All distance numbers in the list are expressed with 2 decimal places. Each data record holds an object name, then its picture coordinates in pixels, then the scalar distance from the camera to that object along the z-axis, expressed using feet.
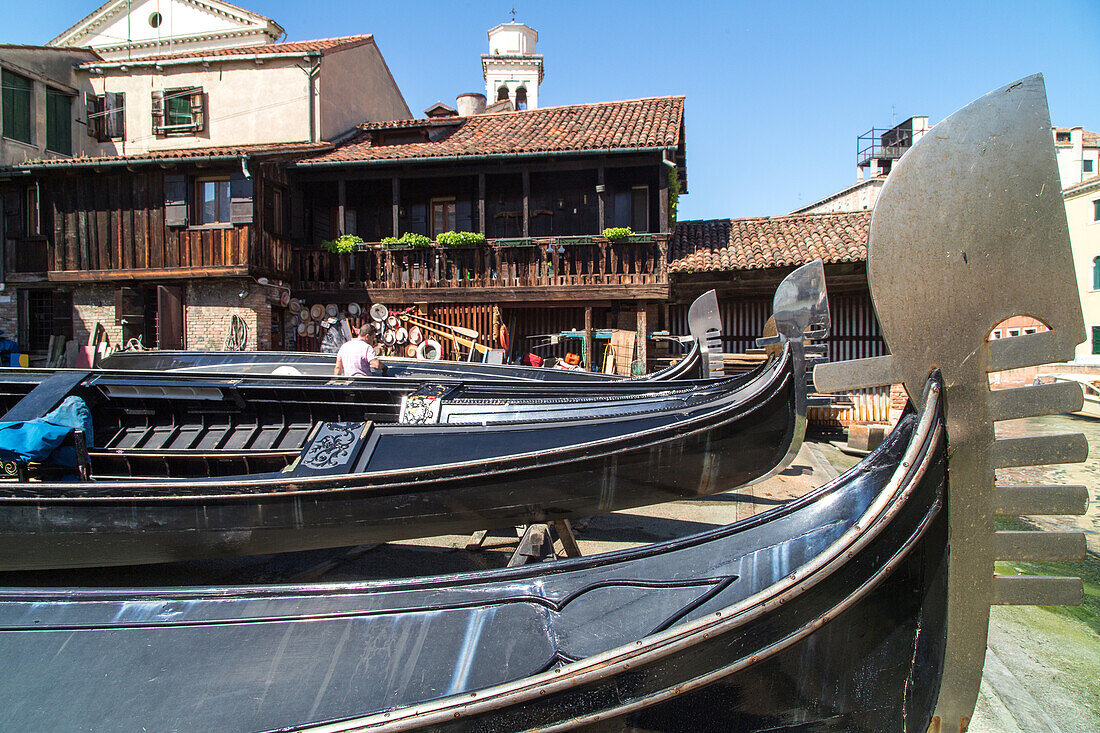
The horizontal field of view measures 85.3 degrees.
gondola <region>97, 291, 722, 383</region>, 20.26
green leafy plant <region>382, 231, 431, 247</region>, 37.50
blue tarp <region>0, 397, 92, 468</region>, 12.50
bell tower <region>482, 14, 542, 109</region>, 84.69
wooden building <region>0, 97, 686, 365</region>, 36.29
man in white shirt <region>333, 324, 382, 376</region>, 19.17
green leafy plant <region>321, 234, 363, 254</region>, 38.41
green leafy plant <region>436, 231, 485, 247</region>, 36.73
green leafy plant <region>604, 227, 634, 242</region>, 35.19
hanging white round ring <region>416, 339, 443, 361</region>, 36.47
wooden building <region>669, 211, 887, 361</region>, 34.12
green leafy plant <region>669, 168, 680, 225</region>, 38.09
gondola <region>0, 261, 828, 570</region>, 11.87
